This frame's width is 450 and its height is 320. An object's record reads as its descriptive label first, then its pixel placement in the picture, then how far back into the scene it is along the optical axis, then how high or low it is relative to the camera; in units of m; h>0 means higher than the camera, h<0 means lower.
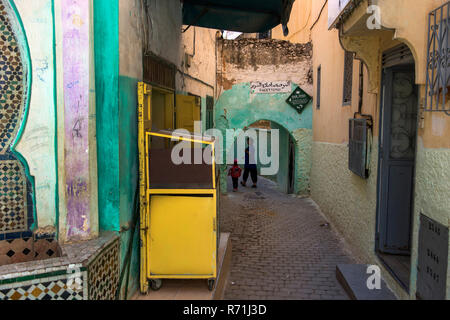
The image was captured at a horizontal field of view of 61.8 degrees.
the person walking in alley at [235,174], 12.06 -1.13
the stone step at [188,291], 3.92 -1.63
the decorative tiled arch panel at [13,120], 3.20 +0.14
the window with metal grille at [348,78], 6.75 +1.13
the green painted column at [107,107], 3.54 +0.29
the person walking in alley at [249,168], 13.20 -1.03
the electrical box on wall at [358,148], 5.27 -0.13
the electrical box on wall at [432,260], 2.99 -1.02
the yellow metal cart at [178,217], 3.85 -0.81
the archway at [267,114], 11.13 +0.73
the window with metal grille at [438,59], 2.97 +0.67
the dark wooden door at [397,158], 4.77 -0.23
